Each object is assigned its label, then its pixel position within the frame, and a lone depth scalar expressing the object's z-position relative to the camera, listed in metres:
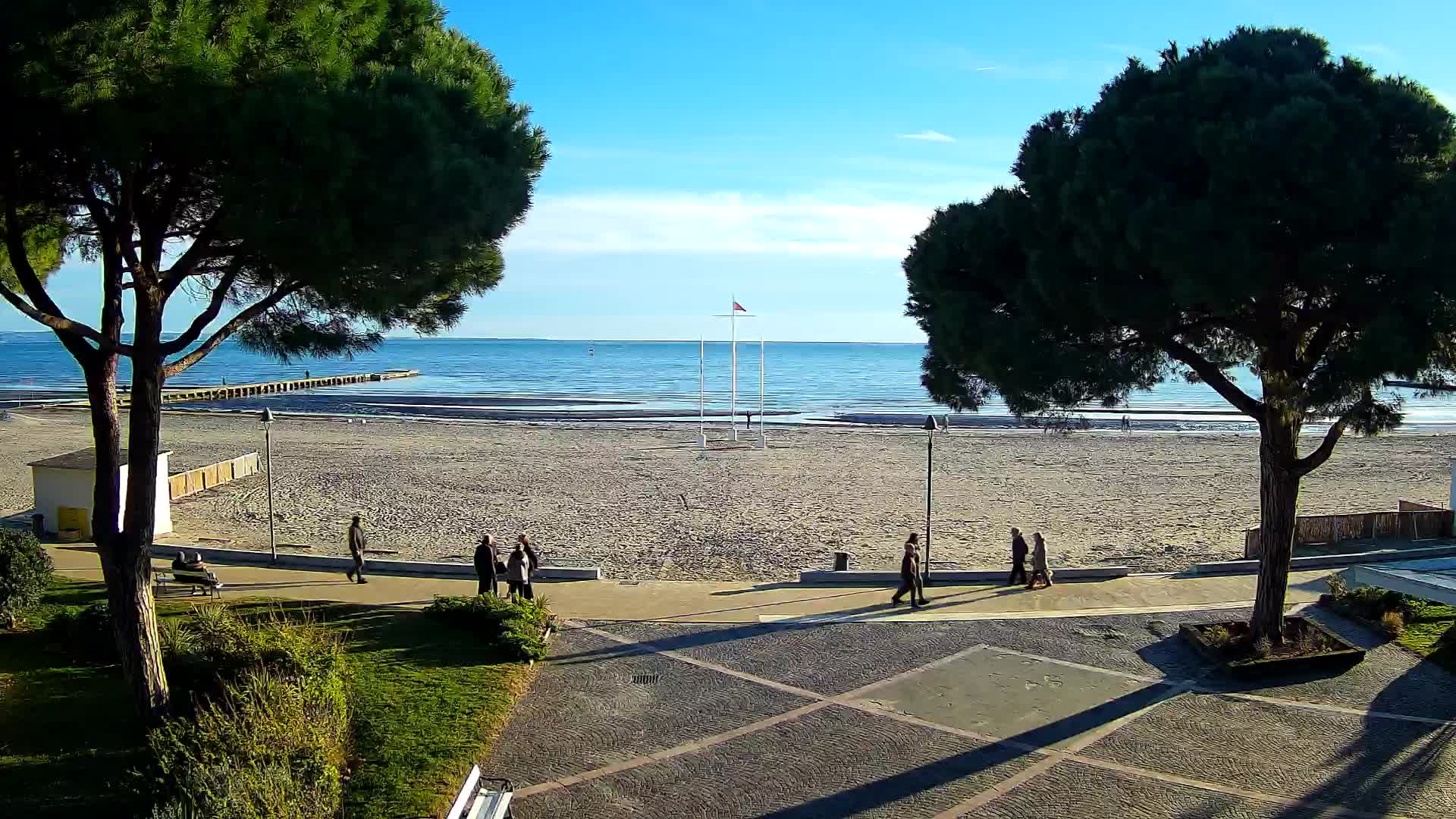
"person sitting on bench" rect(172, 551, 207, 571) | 14.82
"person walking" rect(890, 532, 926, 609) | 14.44
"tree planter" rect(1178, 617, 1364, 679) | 11.20
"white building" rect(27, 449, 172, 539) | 19.67
